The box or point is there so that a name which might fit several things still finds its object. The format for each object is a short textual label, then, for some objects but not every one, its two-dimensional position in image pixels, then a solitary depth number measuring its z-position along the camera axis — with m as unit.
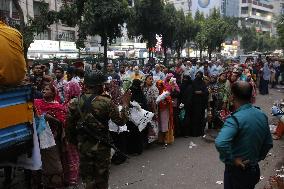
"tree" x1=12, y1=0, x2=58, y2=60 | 7.99
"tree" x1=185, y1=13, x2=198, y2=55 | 26.81
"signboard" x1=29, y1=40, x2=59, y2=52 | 18.92
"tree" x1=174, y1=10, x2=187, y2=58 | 24.75
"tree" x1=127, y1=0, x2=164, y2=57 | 16.17
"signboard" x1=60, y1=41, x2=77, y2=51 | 21.05
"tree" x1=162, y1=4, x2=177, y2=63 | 17.11
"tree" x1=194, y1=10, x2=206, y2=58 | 27.73
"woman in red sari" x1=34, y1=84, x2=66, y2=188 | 4.04
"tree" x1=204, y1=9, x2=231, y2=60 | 27.59
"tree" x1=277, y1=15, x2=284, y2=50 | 17.83
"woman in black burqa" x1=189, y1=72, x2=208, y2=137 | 7.28
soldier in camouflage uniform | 3.01
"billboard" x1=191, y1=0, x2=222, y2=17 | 68.05
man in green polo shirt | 2.42
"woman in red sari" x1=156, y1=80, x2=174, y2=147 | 6.54
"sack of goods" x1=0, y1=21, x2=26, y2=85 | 2.87
